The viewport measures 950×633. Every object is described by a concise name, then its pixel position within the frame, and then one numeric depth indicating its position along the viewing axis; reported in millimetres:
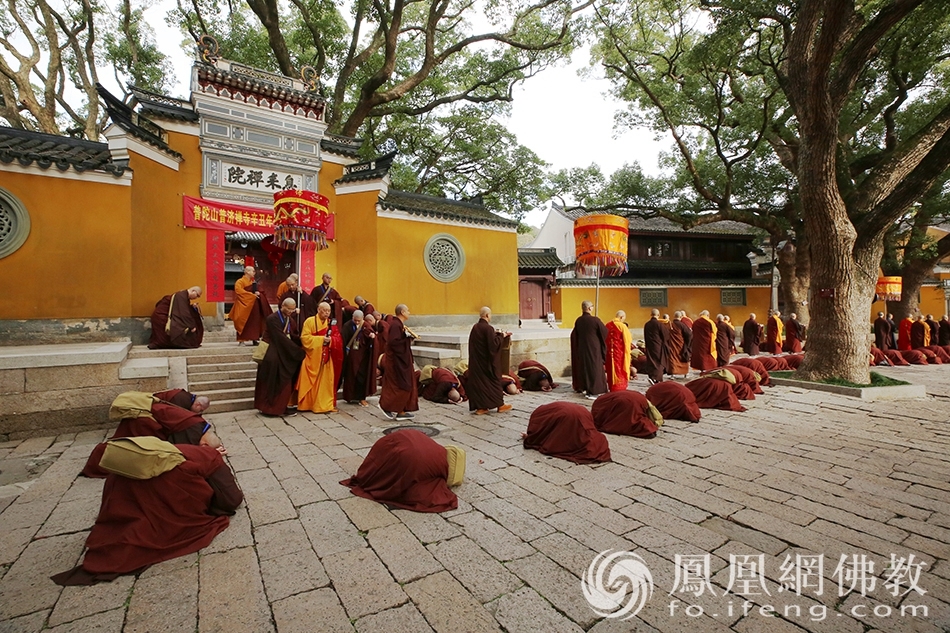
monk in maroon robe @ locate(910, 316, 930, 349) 13695
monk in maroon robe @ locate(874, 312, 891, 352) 14062
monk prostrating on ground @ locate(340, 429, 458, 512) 3094
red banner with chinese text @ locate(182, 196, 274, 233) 9309
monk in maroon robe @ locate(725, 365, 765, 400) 7062
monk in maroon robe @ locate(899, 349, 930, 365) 12117
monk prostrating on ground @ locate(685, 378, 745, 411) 6316
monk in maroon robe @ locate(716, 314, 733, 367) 10539
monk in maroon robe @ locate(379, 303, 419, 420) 5801
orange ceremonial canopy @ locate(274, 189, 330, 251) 7637
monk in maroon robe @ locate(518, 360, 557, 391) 8297
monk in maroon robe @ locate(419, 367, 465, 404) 7110
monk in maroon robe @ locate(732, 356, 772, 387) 8445
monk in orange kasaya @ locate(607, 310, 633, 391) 7895
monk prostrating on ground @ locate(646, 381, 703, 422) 5594
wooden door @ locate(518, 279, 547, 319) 20438
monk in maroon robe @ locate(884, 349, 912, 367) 12008
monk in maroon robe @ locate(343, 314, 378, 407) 6836
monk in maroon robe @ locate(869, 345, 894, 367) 11578
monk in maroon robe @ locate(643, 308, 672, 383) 8531
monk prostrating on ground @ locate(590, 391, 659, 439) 4867
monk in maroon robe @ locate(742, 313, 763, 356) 13766
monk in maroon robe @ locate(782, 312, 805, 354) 14250
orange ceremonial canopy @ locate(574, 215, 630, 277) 7406
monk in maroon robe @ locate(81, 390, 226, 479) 3447
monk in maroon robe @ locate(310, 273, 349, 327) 8073
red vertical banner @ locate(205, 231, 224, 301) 9508
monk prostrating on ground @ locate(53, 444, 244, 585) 2293
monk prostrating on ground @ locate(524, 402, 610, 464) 4082
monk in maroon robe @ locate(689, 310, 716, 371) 10242
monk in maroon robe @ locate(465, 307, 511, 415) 6074
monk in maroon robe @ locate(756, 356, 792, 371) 9570
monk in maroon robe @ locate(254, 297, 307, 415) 5969
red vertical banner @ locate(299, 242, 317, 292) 10536
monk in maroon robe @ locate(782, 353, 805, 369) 9617
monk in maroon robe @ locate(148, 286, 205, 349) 7324
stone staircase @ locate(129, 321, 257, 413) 6410
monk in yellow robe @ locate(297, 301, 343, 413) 6227
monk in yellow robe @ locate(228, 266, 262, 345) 8148
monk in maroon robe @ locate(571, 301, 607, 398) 7344
